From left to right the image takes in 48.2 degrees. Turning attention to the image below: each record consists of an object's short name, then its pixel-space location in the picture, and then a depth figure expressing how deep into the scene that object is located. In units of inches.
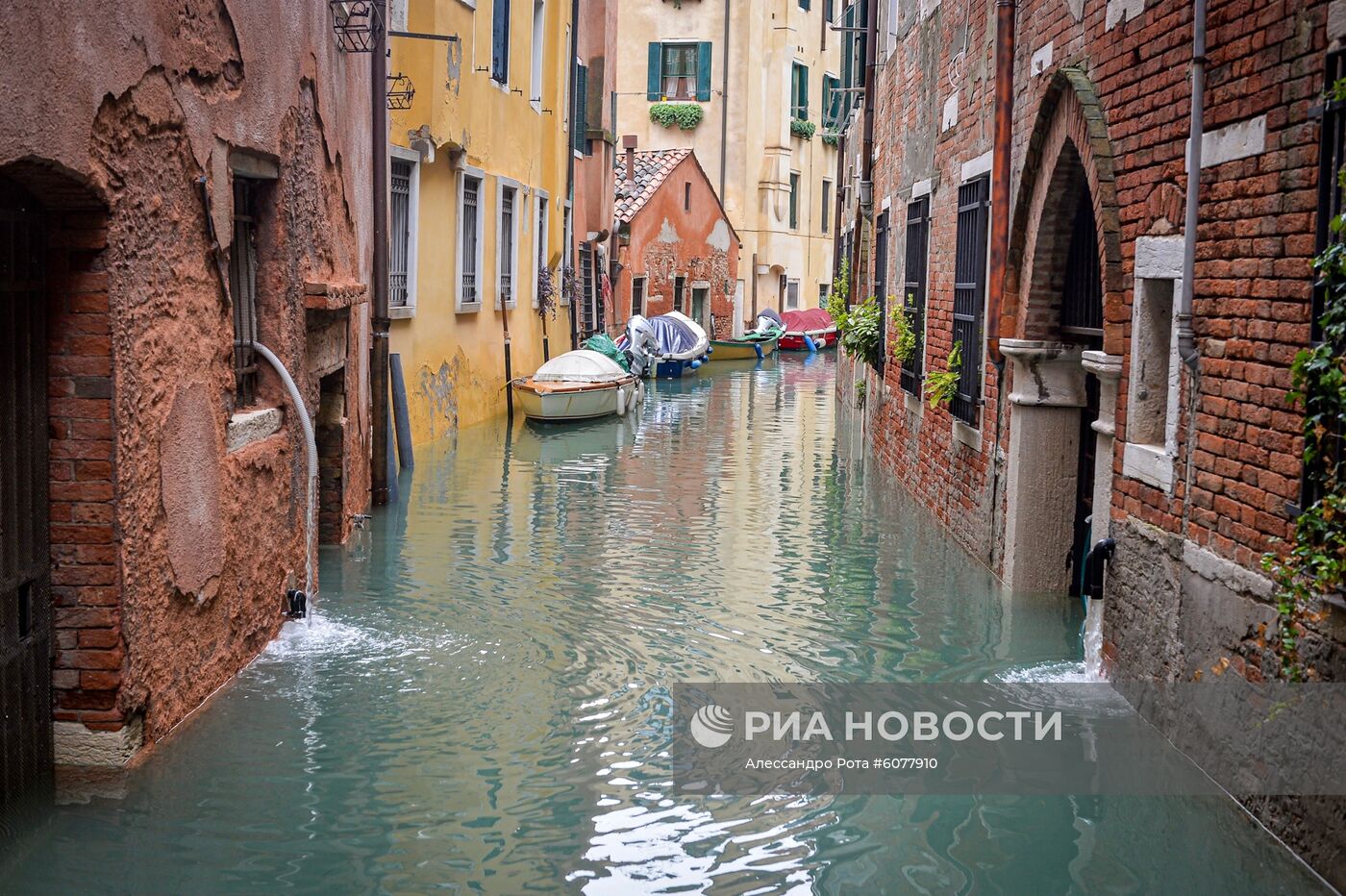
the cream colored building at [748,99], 1462.8
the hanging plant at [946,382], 421.4
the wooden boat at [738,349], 1273.4
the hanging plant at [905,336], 506.6
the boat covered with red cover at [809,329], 1475.1
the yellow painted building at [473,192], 591.8
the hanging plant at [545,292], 857.5
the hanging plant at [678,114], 1476.4
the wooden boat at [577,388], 723.4
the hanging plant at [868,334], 610.9
